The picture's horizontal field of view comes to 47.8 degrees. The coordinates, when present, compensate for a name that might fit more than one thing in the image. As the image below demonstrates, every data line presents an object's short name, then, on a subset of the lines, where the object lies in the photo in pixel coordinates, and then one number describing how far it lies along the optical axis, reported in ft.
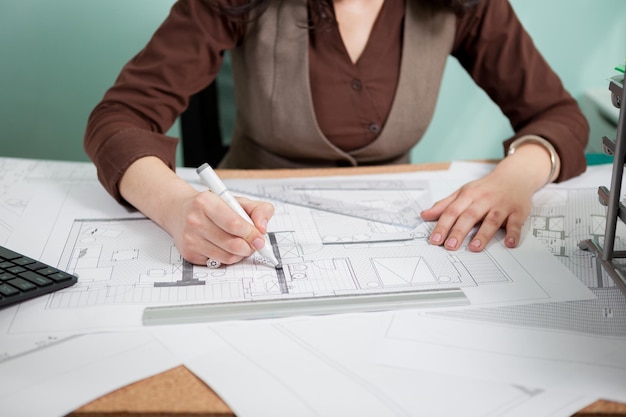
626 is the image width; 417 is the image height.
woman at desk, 3.37
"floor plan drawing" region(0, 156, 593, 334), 2.31
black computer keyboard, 2.26
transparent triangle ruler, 3.06
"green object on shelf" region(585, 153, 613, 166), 3.90
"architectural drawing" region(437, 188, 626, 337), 2.23
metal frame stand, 2.27
